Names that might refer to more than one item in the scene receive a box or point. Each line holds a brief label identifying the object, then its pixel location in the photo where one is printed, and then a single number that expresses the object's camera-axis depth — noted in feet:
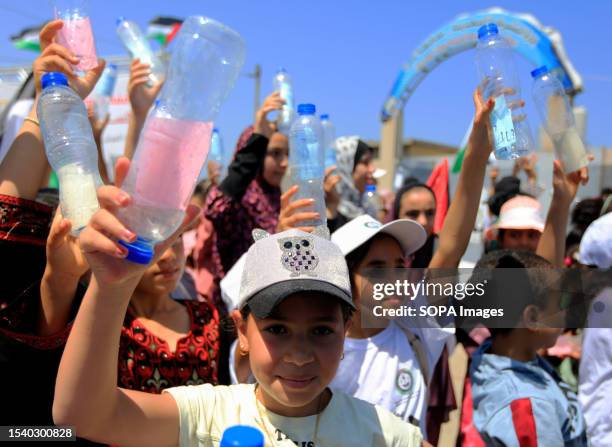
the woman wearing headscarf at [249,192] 12.80
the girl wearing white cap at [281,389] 4.78
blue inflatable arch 21.42
